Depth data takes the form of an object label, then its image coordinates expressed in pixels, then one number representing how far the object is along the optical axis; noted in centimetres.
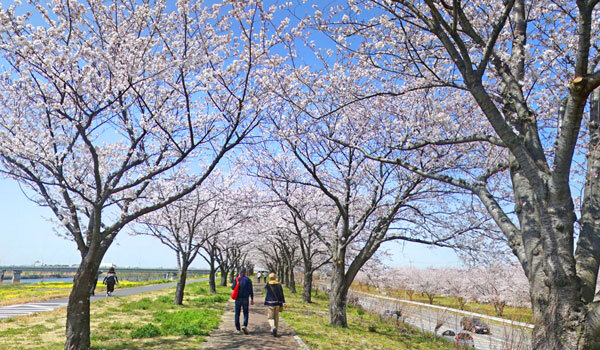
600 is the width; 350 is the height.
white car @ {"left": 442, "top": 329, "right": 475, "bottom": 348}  1078
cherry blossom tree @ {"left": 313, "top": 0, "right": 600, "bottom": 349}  375
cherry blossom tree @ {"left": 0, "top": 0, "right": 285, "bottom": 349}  681
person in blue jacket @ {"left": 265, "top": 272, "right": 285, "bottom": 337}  926
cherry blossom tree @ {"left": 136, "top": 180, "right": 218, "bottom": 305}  1556
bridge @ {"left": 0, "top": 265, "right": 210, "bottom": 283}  5062
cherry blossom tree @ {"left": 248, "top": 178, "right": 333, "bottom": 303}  1585
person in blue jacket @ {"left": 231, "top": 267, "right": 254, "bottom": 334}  948
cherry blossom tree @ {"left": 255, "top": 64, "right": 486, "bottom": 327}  976
